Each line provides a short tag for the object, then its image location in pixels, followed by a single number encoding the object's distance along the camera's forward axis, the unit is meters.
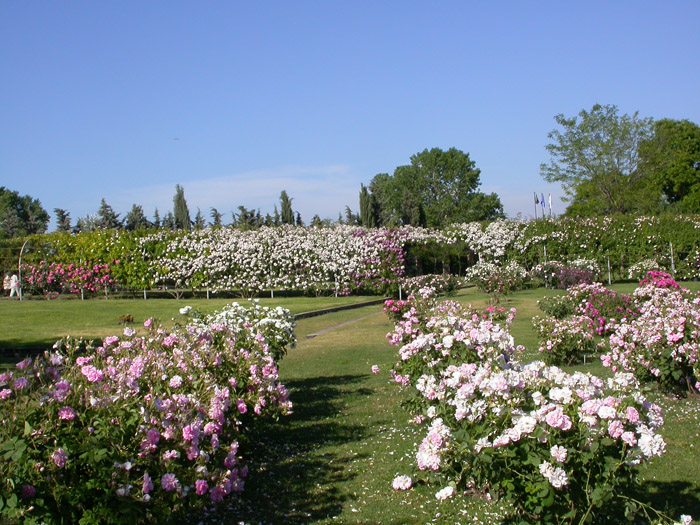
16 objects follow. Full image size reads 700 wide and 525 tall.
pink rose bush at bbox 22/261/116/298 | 25.94
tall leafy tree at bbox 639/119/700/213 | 43.84
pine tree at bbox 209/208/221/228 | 50.10
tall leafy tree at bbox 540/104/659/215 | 43.06
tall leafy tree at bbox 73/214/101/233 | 48.16
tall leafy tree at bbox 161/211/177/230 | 50.42
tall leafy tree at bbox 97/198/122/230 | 47.25
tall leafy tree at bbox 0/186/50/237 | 49.44
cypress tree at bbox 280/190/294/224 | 48.44
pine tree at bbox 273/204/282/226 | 47.28
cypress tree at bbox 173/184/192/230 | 50.50
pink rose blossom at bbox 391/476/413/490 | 3.89
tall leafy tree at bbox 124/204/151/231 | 49.19
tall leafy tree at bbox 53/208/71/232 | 50.84
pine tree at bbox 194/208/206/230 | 51.56
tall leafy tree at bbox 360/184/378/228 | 50.00
